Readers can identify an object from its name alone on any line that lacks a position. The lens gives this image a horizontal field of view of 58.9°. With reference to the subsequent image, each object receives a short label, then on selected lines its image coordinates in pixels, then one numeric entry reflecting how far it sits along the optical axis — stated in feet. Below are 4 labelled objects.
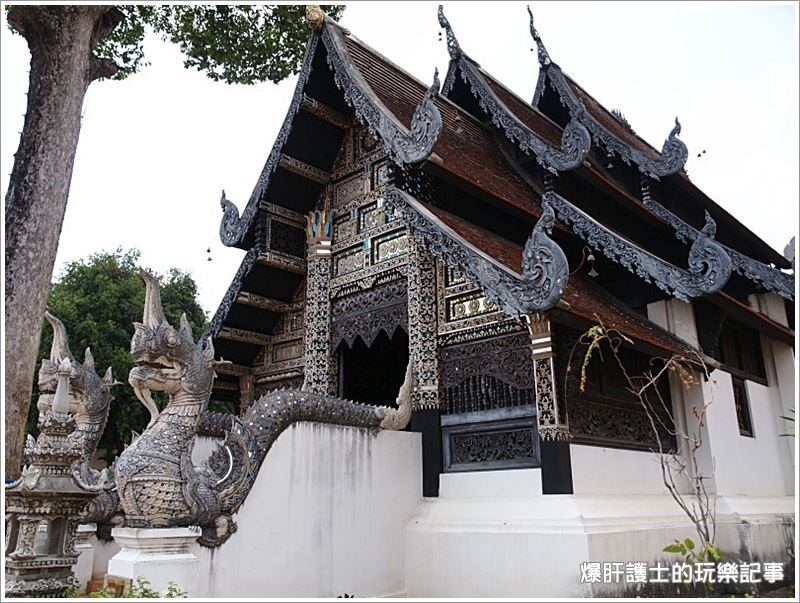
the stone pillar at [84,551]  17.47
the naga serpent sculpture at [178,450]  15.80
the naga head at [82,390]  20.18
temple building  20.45
